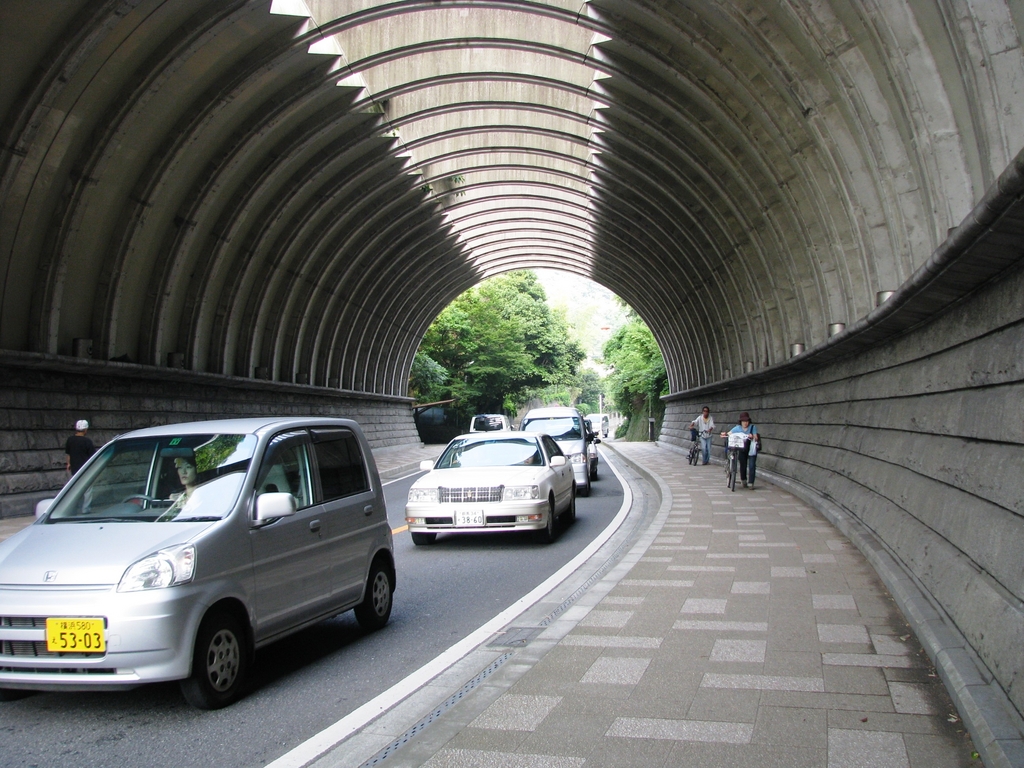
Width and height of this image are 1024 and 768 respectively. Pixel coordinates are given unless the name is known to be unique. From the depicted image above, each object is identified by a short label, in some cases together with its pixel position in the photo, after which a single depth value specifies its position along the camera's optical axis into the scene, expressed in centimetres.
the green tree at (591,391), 12859
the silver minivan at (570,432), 1923
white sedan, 1150
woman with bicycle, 1770
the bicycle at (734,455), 1755
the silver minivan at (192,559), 482
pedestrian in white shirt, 2558
